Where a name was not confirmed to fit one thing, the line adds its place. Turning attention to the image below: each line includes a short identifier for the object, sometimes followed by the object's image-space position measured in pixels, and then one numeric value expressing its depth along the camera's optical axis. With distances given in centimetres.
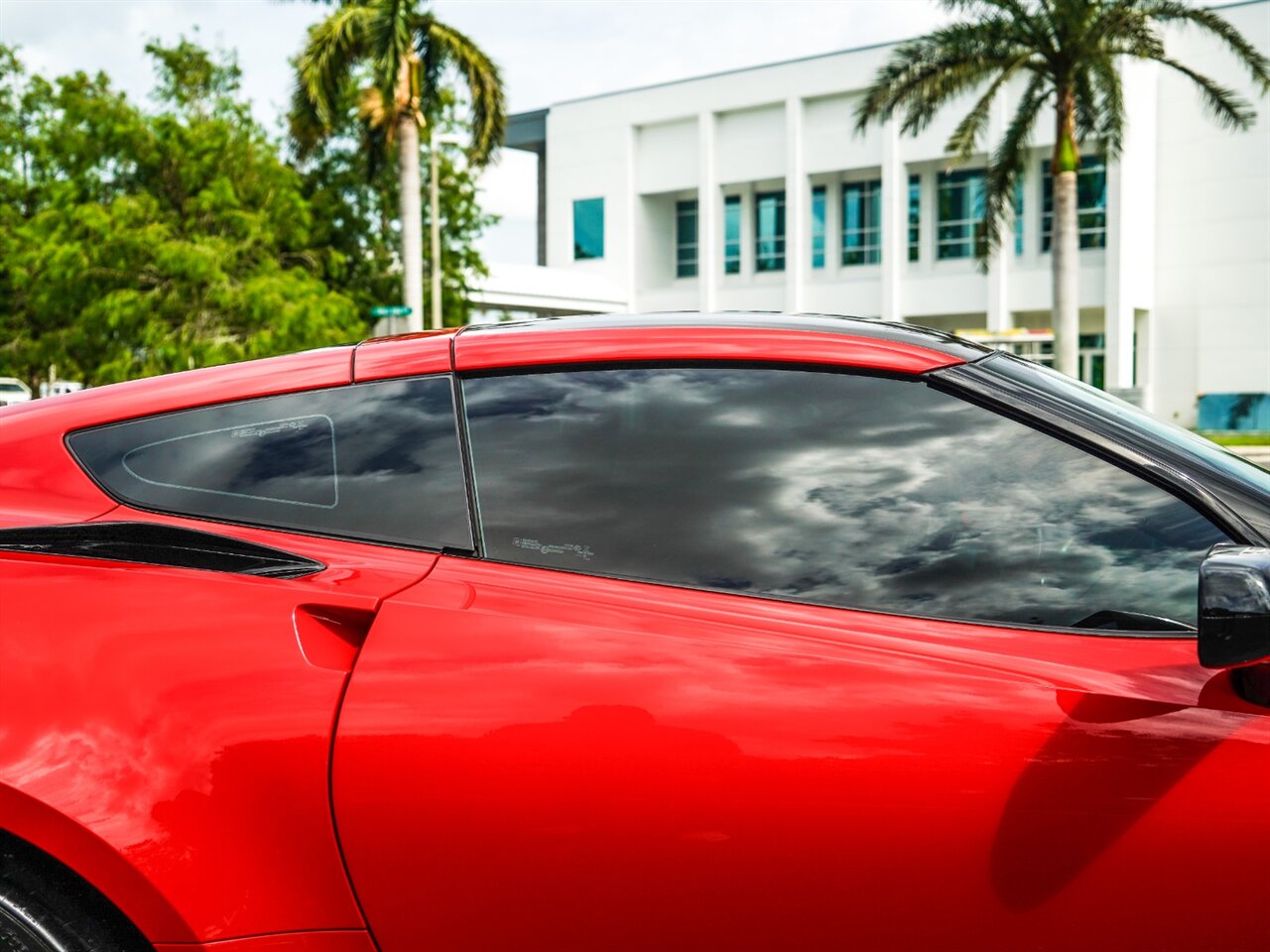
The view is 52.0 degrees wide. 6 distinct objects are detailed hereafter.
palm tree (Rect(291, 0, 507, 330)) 2042
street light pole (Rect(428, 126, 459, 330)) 2711
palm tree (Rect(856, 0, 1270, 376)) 2136
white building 4141
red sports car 160
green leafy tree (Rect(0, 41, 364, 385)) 2323
